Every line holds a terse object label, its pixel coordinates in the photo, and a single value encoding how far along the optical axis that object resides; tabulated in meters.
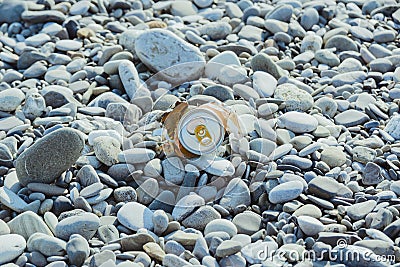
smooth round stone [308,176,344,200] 2.35
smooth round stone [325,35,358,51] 3.45
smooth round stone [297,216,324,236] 2.16
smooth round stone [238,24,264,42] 3.59
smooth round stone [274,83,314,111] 2.90
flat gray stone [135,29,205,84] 3.12
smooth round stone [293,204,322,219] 2.25
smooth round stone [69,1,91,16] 3.91
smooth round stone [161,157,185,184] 2.50
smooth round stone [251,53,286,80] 3.14
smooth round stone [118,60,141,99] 3.11
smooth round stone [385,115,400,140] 2.70
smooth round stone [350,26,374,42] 3.54
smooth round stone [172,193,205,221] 2.35
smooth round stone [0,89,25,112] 3.04
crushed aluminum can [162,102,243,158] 2.49
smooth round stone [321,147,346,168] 2.53
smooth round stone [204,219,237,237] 2.24
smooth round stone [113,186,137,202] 2.44
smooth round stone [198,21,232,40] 3.62
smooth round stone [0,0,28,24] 3.88
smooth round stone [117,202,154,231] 2.30
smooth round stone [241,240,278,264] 2.09
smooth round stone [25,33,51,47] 3.61
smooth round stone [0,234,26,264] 2.15
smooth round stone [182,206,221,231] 2.31
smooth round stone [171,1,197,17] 3.93
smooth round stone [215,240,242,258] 2.10
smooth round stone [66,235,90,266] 2.10
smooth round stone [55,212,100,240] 2.24
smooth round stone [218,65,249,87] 3.01
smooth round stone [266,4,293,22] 3.73
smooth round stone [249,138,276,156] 2.59
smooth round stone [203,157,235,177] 2.49
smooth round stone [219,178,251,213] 2.39
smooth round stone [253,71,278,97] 2.97
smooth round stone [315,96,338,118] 2.92
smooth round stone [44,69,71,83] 3.28
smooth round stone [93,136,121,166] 2.59
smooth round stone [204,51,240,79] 3.09
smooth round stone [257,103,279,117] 2.80
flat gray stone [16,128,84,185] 2.46
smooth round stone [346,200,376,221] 2.23
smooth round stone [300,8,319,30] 3.71
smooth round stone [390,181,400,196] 2.34
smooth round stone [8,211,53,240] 2.26
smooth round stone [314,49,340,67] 3.34
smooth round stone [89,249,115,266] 2.08
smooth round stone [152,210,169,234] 2.28
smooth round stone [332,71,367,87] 3.15
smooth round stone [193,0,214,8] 4.00
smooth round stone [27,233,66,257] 2.15
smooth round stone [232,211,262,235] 2.26
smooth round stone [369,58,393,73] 3.23
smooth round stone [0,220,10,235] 2.26
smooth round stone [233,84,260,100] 2.93
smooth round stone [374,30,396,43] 3.51
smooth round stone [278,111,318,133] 2.73
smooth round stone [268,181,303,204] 2.34
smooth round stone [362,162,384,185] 2.44
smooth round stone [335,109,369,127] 2.83
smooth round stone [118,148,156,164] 2.56
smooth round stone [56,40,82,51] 3.54
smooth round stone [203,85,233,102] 2.87
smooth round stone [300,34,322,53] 3.48
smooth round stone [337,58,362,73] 3.26
